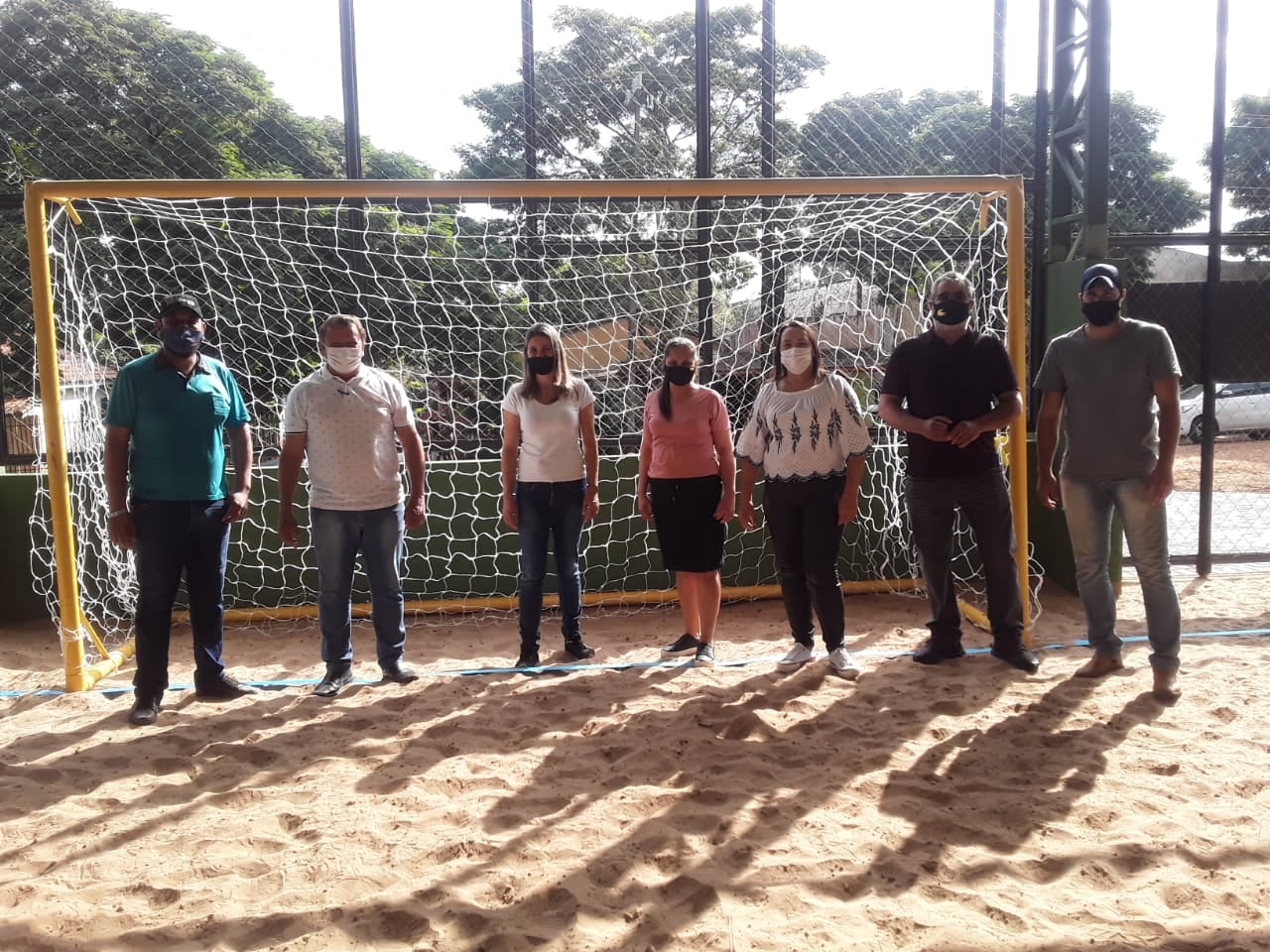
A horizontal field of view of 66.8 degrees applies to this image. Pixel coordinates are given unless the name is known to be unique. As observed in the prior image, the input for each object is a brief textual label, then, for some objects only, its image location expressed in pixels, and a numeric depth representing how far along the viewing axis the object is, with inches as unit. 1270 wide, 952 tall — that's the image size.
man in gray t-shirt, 136.0
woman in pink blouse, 152.4
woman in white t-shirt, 154.2
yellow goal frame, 149.4
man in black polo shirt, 144.0
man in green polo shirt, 134.1
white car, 273.9
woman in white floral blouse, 145.6
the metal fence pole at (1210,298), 215.6
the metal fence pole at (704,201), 209.3
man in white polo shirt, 141.8
